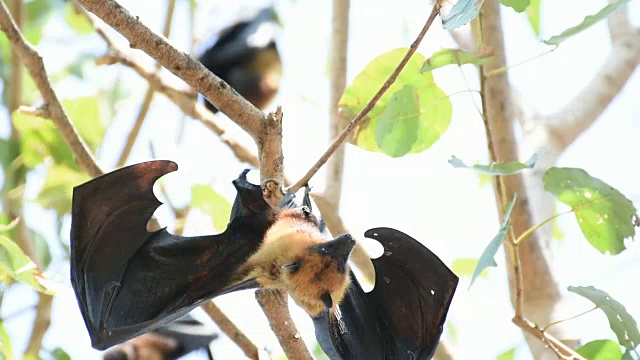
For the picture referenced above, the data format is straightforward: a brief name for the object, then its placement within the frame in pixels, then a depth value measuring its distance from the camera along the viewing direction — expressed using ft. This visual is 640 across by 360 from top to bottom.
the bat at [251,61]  40.27
